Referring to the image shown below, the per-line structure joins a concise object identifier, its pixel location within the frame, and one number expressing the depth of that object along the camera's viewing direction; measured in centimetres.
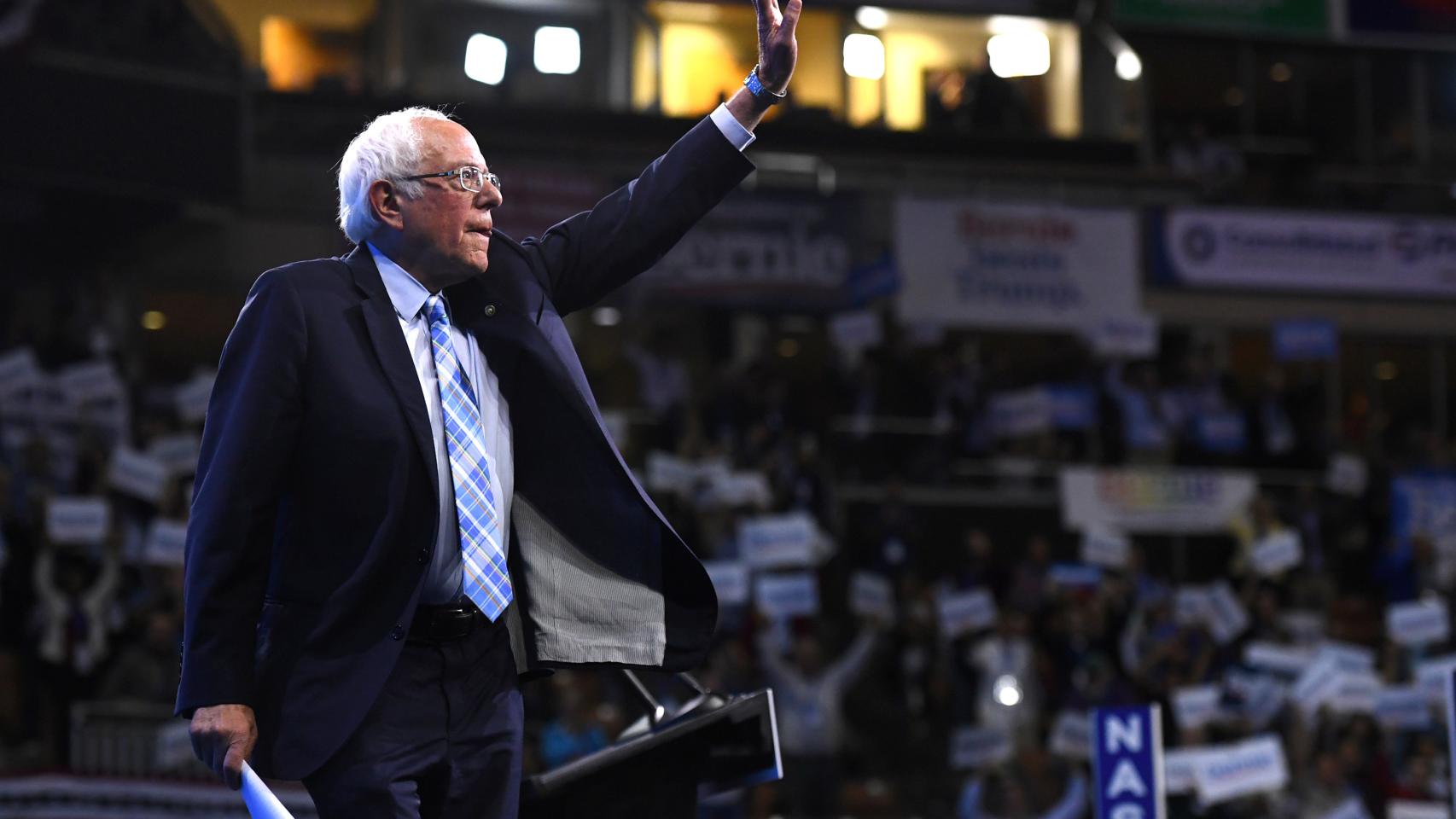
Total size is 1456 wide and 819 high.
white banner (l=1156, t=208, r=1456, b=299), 1914
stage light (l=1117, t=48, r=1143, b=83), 2023
